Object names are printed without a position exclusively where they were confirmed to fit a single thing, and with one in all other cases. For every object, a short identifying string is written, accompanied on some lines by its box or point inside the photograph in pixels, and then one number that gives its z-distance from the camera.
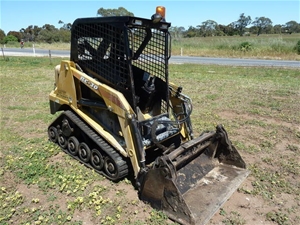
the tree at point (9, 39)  56.12
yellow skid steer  3.25
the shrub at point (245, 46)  25.33
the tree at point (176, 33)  36.92
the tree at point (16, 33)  70.22
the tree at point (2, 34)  60.81
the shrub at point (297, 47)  22.86
